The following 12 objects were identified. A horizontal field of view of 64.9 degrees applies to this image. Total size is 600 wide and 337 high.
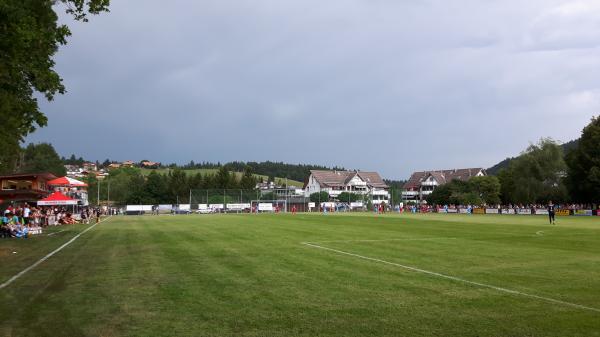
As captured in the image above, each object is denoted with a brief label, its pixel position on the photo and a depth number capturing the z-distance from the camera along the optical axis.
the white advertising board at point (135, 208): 88.00
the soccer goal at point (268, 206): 90.98
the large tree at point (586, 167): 71.44
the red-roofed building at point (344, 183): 148.12
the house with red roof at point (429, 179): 151.50
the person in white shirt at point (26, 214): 33.68
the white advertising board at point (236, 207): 88.90
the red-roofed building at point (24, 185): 45.38
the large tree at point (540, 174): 88.62
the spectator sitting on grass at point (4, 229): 26.94
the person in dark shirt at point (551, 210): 38.00
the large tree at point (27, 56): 15.82
